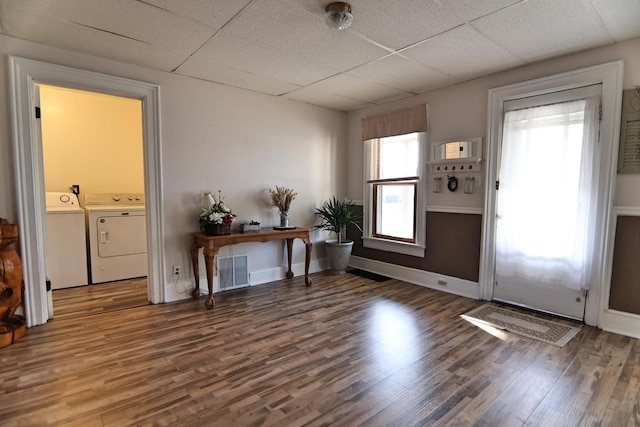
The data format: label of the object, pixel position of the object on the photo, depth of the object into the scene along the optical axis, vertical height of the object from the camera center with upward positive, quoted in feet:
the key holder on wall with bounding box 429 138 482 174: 11.53 +1.34
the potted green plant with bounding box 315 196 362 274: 14.94 -1.70
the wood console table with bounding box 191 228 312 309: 10.84 -1.78
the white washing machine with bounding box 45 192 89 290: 12.43 -2.23
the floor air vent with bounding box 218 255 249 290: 12.62 -3.22
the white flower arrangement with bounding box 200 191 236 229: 11.19 -0.79
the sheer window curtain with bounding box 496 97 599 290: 9.16 -0.03
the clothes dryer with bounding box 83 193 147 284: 13.38 -2.11
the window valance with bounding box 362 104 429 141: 13.10 +2.98
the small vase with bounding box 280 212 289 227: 13.38 -1.20
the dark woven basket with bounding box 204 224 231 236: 11.17 -1.34
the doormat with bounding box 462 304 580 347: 8.65 -3.83
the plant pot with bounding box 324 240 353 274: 15.01 -2.95
